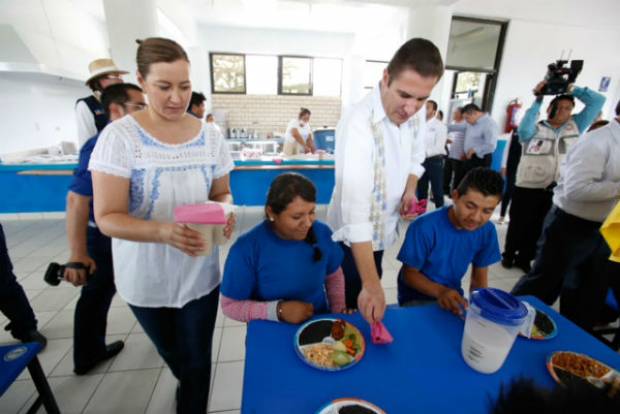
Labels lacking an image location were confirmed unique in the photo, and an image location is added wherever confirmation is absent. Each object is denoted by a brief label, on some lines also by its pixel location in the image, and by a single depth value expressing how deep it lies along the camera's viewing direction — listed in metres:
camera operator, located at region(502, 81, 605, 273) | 2.71
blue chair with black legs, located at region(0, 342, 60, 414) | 0.96
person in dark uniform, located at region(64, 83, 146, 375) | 1.21
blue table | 0.72
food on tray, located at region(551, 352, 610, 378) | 0.80
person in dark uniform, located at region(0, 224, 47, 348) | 1.71
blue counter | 3.62
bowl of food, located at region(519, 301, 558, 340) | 0.93
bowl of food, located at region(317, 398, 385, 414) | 0.67
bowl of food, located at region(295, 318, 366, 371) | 0.81
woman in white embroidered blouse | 0.87
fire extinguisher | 5.86
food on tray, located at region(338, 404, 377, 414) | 0.67
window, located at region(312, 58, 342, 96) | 8.27
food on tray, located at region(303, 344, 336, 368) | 0.81
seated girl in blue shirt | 1.07
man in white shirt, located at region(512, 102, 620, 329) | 1.57
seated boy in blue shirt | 1.27
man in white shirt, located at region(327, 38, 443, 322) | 0.95
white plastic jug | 0.74
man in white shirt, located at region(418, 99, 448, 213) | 4.33
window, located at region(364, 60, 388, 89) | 8.50
